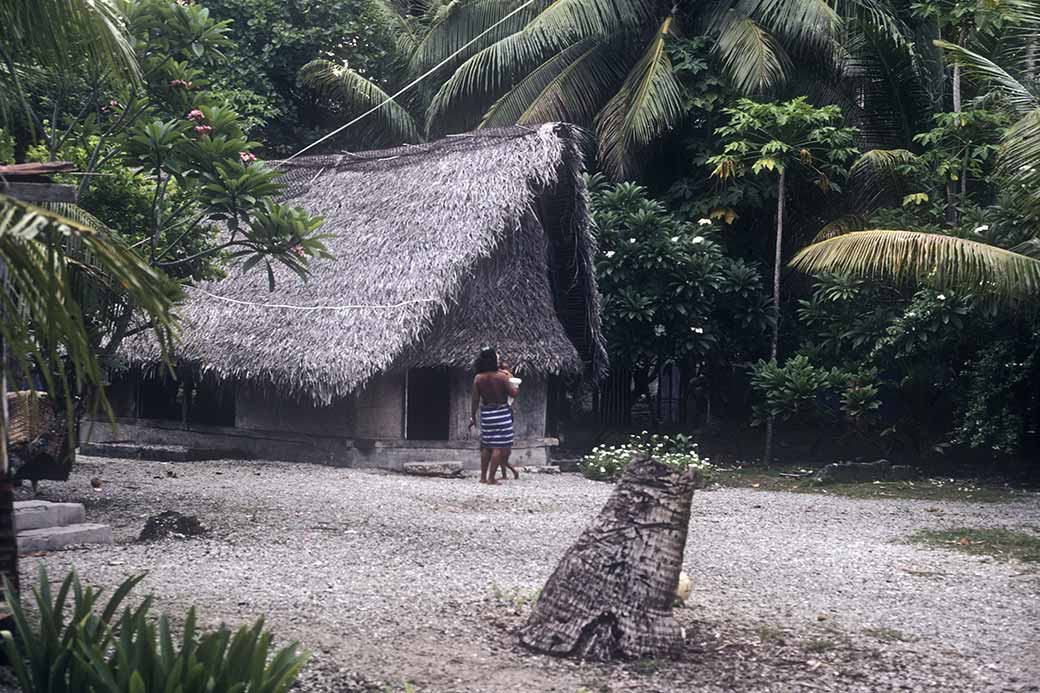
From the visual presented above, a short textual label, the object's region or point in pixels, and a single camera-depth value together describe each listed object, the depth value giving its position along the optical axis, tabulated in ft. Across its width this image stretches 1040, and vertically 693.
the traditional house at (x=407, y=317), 44.80
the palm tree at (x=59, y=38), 18.17
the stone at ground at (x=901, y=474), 48.51
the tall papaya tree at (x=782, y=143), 51.47
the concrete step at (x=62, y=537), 25.13
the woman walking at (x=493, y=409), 41.81
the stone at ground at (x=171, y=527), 26.99
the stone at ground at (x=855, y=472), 48.06
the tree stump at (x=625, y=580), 18.47
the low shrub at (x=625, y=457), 46.26
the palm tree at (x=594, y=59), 55.88
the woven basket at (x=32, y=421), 28.91
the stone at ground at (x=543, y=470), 48.34
